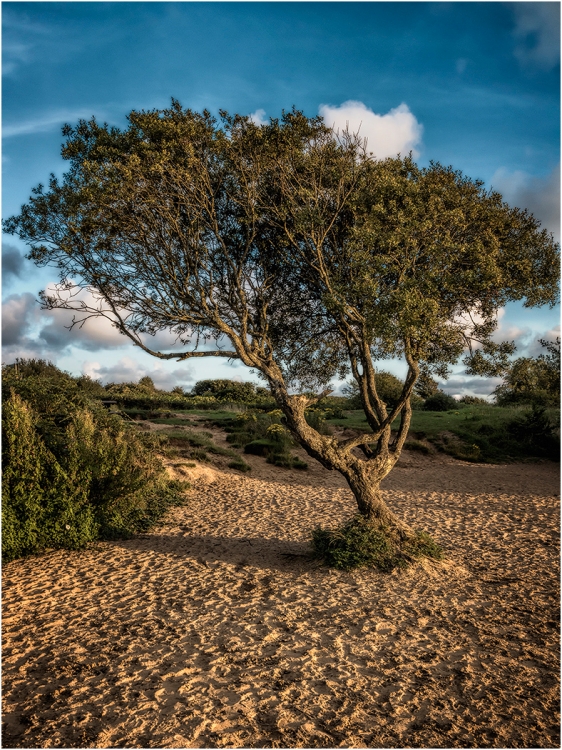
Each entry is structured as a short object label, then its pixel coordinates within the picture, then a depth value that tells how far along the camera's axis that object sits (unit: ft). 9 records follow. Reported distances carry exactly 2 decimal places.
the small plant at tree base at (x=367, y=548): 29.84
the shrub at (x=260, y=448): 74.09
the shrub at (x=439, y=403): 124.47
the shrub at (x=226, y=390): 134.92
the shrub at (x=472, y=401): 137.77
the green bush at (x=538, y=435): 77.46
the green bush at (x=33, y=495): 29.58
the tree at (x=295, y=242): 27.84
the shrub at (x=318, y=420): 82.53
